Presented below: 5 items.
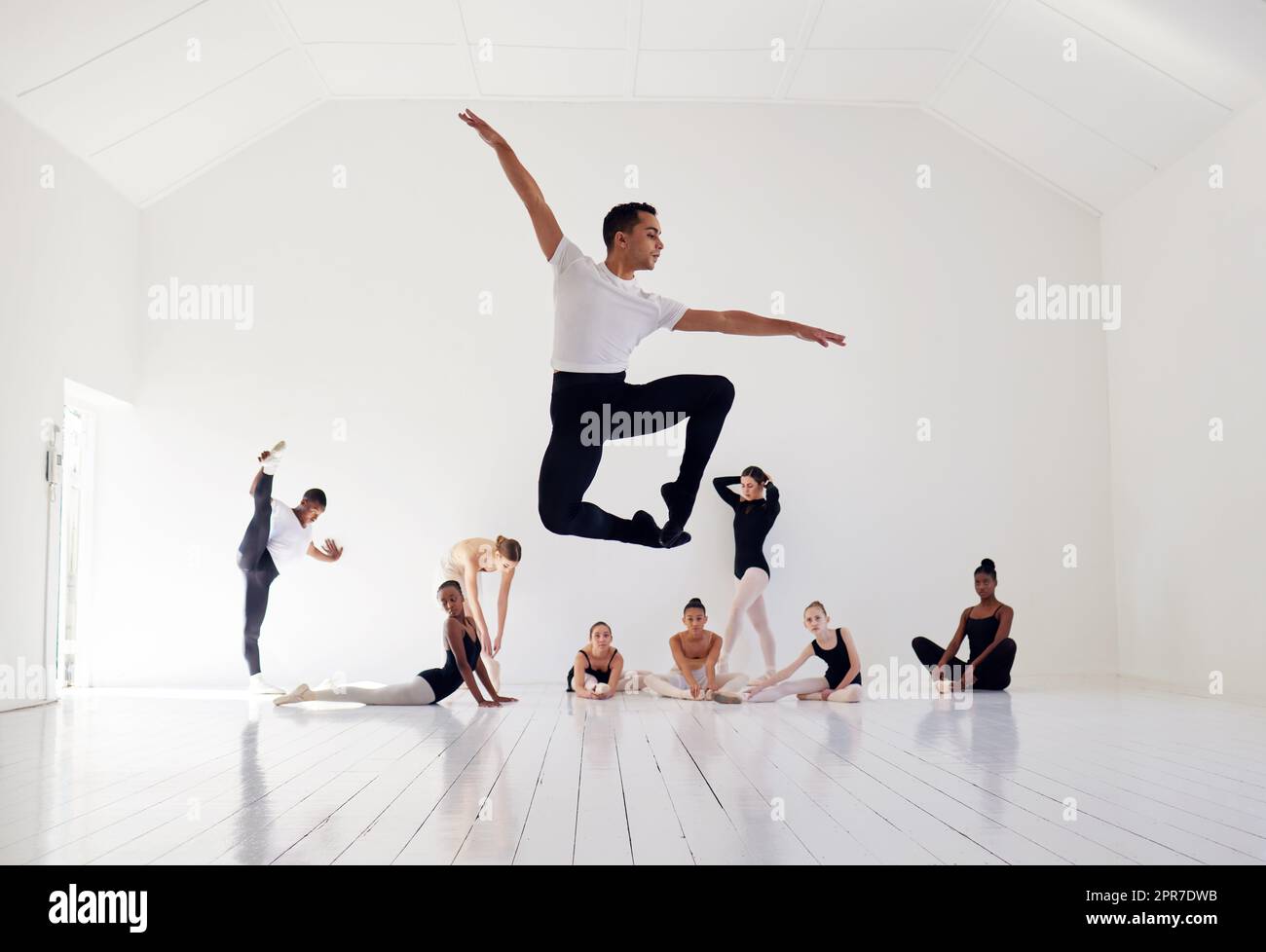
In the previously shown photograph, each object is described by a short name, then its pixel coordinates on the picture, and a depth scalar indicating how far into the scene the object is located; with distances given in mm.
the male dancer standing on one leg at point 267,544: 6957
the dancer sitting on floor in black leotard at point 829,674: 6738
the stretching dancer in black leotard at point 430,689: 6246
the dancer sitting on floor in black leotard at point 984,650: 7223
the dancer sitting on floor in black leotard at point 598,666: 7062
